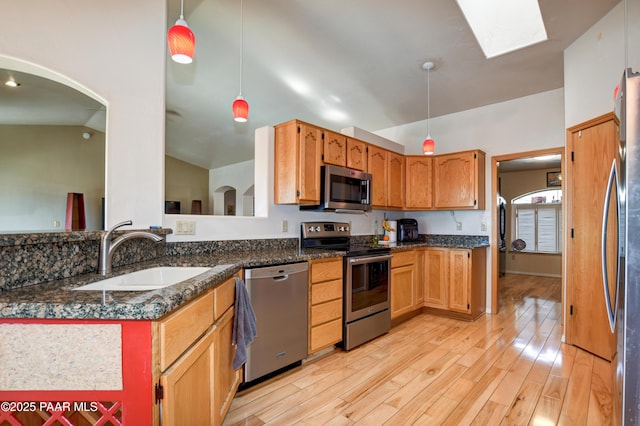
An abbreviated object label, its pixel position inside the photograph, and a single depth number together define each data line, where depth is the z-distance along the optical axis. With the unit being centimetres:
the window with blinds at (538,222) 652
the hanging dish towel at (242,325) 174
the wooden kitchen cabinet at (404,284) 323
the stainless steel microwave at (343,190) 293
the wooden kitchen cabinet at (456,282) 346
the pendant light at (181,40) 162
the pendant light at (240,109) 258
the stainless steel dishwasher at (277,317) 202
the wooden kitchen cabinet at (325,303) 240
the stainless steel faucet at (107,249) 150
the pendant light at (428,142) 306
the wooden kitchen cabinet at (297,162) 276
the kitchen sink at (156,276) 137
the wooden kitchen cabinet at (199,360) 100
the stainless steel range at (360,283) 265
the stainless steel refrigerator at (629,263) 111
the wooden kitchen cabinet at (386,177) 362
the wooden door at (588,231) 252
